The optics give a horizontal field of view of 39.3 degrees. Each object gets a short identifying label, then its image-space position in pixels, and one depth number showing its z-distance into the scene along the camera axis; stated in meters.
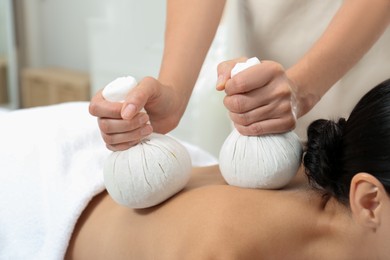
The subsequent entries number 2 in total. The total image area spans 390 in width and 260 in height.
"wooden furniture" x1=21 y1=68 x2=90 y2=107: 3.31
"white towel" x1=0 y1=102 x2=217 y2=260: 1.00
